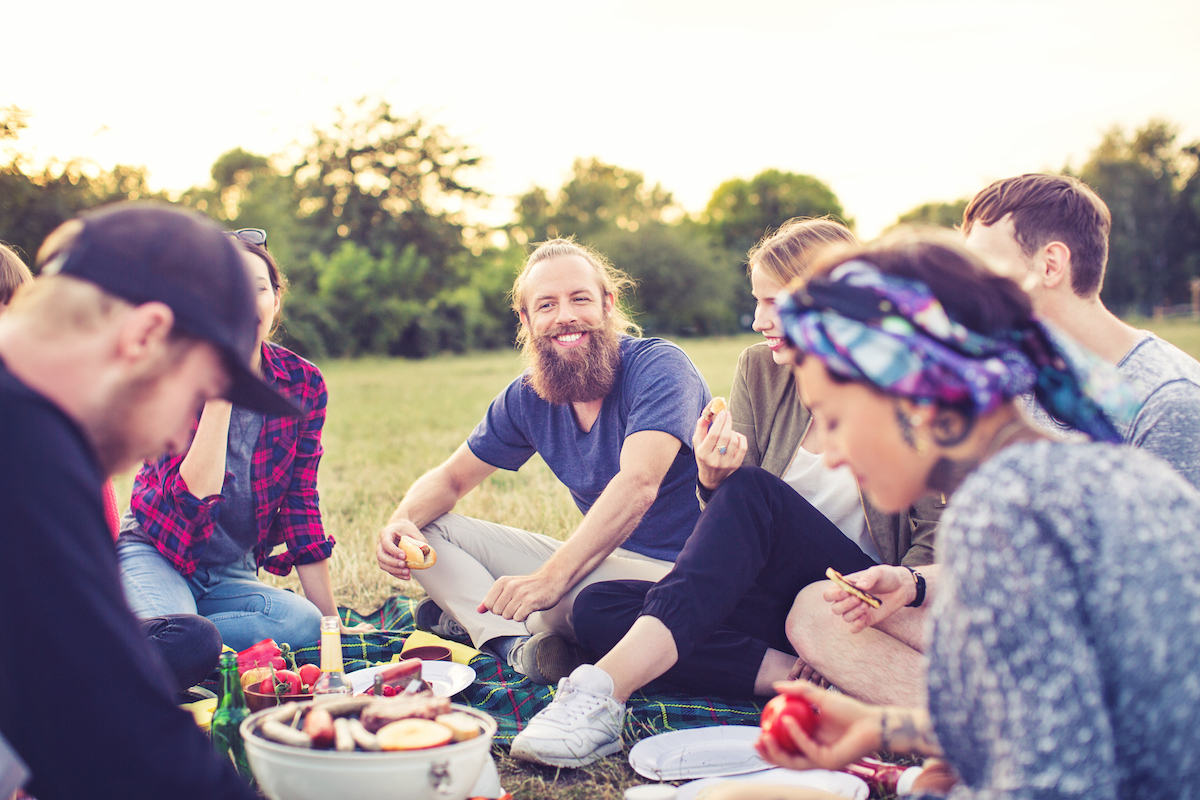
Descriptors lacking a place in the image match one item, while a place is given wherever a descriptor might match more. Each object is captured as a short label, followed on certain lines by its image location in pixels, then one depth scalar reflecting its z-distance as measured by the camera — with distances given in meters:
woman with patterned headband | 1.22
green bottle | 2.32
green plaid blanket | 3.02
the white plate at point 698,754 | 2.59
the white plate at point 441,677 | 3.04
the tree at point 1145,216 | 62.69
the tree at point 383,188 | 36.25
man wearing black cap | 1.26
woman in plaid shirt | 3.36
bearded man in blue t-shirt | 3.36
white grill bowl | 1.64
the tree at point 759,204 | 79.31
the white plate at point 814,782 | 2.34
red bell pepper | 2.76
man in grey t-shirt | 2.50
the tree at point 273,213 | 30.58
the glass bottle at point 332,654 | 2.51
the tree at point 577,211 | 66.25
